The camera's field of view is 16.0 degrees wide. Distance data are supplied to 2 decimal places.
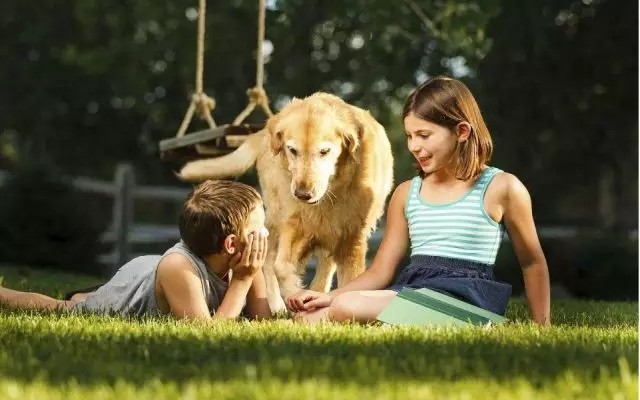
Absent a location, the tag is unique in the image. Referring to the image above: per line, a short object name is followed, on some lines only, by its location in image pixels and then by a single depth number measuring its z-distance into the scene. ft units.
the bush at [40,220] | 82.38
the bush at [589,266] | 83.78
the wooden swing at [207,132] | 43.59
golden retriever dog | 36.25
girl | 31.75
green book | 30.21
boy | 31.49
